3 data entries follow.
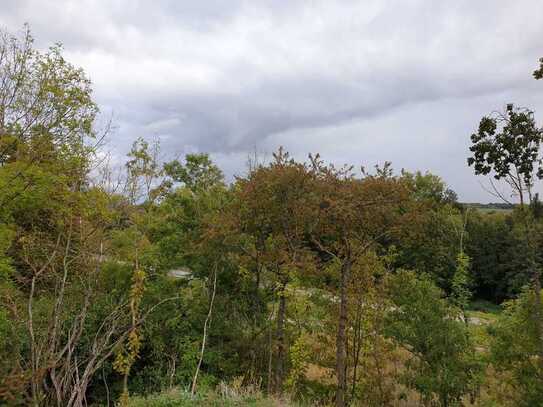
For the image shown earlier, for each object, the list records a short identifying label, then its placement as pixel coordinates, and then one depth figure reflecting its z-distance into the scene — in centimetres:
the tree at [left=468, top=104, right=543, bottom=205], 1128
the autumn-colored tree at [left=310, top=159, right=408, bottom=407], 1110
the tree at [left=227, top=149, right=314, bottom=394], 1207
